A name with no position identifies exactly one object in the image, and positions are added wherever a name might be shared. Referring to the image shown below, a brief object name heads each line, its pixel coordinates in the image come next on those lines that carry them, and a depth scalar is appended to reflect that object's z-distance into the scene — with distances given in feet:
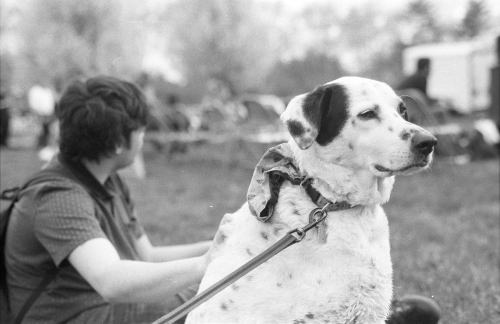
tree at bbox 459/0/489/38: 119.24
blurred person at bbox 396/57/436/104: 32.76
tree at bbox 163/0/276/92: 98.73
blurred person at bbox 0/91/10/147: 44.46
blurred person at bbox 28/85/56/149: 43.98
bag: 7.79
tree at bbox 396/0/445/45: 134.41
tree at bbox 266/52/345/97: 93.97
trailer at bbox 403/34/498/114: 68.59
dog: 5.78
